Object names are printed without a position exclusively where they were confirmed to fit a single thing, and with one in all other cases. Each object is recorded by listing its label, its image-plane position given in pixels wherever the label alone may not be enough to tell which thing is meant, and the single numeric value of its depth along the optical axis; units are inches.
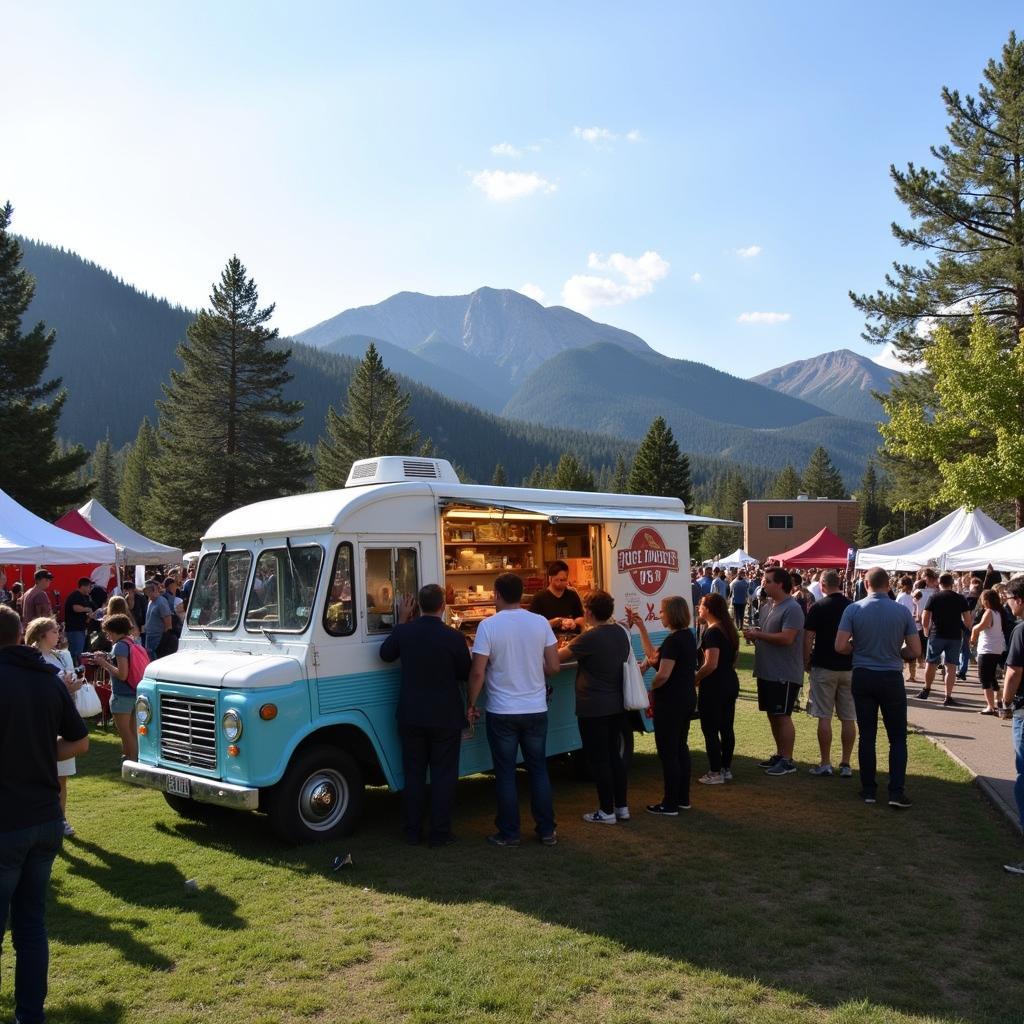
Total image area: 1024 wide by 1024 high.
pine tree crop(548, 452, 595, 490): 3204.7
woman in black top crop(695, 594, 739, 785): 332.8
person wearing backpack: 319.0
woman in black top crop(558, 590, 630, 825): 285.3
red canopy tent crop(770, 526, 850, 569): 1240.0
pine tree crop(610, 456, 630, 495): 3999.8
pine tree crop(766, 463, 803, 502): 4574.3
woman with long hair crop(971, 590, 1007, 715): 503.5
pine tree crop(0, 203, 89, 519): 1211.2
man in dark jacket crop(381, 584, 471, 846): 269.7
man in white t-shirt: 273.9
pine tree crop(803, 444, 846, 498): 4328.2
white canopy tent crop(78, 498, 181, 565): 1028.5
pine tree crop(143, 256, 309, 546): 1673.2
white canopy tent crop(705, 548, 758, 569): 1551.4
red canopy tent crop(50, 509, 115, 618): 916.0
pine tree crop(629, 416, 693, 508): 2402.8
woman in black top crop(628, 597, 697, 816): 300.7
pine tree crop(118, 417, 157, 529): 3459.6
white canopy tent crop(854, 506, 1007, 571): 807.1
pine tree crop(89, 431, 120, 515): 3713.1
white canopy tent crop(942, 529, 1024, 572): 641.0
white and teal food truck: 259.9
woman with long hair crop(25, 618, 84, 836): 234.1
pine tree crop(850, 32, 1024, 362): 1085.8
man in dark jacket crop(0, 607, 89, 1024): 150.5
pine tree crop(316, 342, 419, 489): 2014.0
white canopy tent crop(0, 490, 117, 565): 533.0
